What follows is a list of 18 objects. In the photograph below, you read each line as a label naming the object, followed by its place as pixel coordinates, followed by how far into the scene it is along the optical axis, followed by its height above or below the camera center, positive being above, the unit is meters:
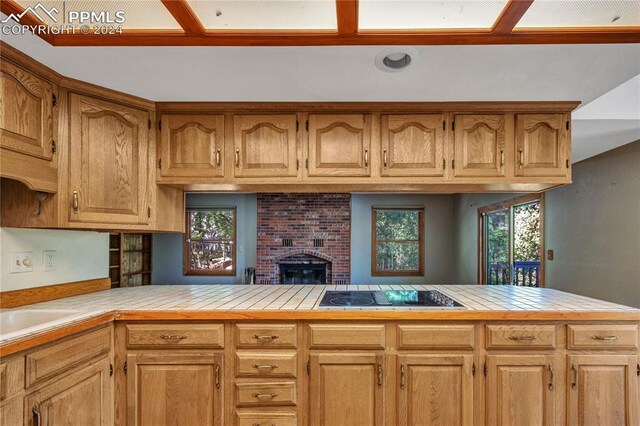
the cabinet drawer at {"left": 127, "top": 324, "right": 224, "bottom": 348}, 1.75 -0.60
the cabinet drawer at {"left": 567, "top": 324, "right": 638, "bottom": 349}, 1.73 -0.60
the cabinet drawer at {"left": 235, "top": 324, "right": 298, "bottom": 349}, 1.75 -0.60
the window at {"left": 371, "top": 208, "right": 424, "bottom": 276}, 6.46 -0.49
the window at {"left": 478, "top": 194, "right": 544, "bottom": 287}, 4.08 -0.35
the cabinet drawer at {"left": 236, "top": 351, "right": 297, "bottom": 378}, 1.75 -0.74
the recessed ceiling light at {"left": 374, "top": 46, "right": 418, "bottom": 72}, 1.54 +0.72
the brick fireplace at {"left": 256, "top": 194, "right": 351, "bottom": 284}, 6.21 -0.38
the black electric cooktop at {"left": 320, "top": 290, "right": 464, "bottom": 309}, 1.85 -0.48
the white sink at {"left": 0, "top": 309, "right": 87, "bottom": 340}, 1.61 -0.48
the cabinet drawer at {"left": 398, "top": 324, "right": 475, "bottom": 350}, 1.75 -0.60
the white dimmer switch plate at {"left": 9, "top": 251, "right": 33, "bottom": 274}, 1.79 -0.24
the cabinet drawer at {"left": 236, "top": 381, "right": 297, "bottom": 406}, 1.74 -0.88
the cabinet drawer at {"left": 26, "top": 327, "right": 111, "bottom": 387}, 1.33 -0.59
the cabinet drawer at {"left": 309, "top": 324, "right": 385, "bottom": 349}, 1.75 -0.60
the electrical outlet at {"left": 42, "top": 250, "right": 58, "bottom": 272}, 1.97 -0.25
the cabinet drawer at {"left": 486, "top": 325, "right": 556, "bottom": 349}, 1.73 -0.60
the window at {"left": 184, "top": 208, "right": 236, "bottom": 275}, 6.50 -0.49
